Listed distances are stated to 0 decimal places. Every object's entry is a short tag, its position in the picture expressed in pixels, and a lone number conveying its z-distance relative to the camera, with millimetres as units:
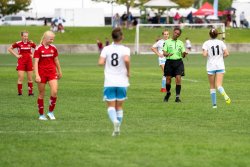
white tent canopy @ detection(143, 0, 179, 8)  89475
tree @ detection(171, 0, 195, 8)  100188
